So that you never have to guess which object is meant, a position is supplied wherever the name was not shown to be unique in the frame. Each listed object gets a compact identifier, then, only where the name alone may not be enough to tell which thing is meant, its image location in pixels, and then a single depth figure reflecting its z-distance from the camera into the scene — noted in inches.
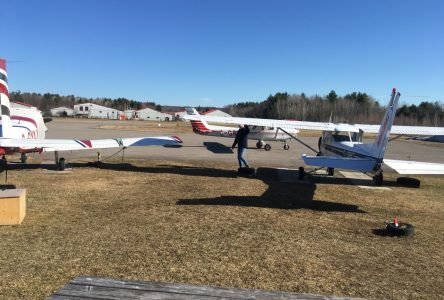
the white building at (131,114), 5605.3
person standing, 558.8
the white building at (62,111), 5344.5
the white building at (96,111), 5521.7
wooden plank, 103.8
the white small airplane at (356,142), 375.2
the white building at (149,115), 5703.7
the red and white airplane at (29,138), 397.2
